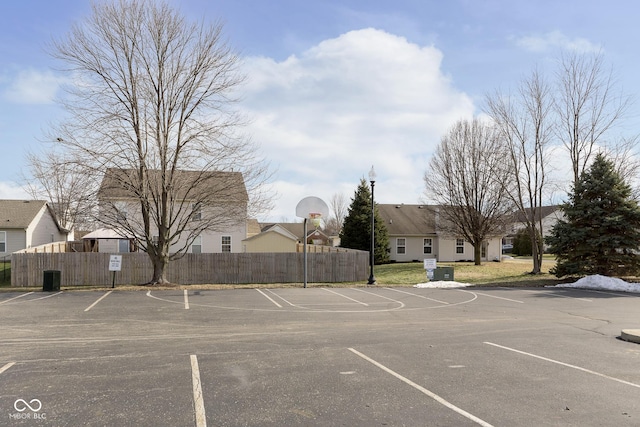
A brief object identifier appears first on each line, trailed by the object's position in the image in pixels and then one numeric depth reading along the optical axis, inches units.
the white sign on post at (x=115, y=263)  842.2
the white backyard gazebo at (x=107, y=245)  1466.5
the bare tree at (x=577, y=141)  1175.0
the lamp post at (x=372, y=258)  932.6
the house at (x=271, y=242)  1460.4
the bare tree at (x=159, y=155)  835.4
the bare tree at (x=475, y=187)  1425.9
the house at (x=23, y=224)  1391.5
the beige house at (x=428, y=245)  1722.4
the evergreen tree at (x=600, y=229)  970.1
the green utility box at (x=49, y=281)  782.5
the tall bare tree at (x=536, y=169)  1210.0
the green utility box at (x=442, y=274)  979.3
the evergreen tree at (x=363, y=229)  1596.9
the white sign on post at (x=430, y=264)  976.9
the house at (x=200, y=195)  847.1
